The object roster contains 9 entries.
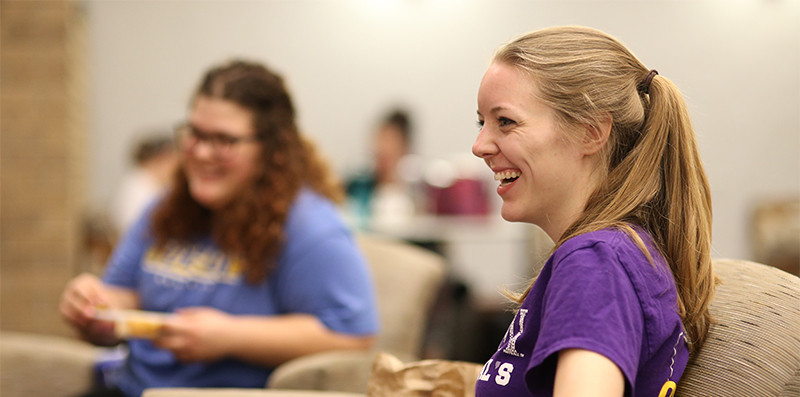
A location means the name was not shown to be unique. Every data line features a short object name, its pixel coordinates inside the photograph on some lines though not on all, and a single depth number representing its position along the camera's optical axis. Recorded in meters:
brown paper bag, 2.20
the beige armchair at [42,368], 2.77
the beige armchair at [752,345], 2.08
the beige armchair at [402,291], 3.09
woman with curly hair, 2.65
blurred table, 6.87
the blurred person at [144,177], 6.82
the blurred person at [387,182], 7.30
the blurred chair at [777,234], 8.84
